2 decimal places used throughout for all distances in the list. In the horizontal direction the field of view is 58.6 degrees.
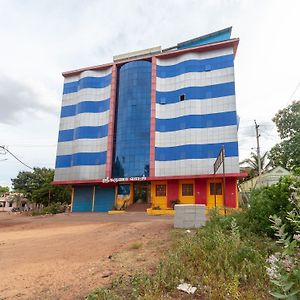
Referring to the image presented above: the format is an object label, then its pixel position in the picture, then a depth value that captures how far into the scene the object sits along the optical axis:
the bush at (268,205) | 6.82
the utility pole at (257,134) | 33.03
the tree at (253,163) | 42.33
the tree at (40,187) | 48.44
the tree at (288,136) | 29.08
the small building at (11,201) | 71.56
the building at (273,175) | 27.62
